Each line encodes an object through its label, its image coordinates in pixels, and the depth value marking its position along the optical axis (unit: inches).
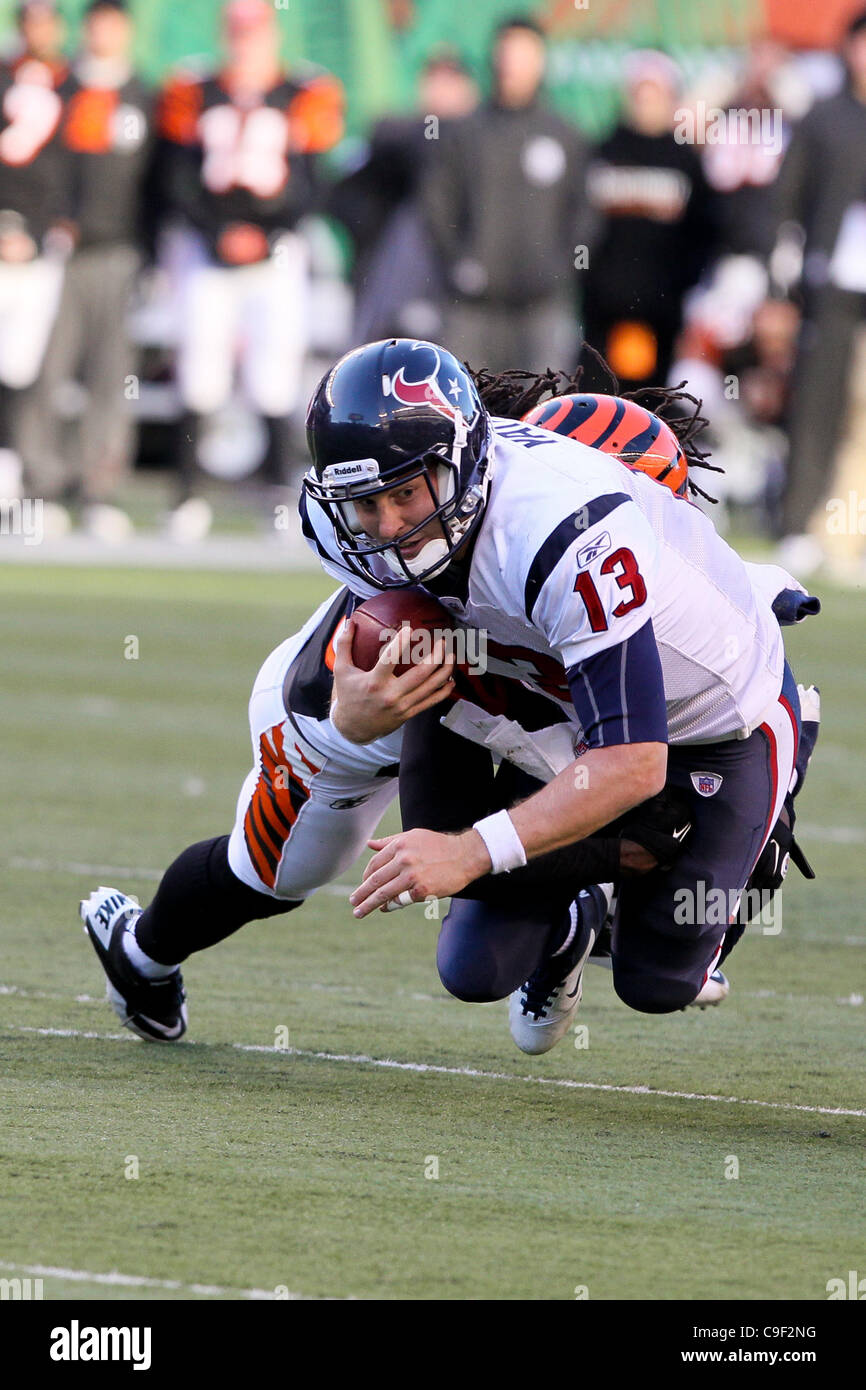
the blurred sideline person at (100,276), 592.1
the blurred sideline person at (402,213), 594.5
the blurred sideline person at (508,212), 559.2
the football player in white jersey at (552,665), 155.1
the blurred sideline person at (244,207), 593.3
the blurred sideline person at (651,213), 584.7
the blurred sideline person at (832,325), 526.9
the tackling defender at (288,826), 183.8
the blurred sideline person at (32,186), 594.5
